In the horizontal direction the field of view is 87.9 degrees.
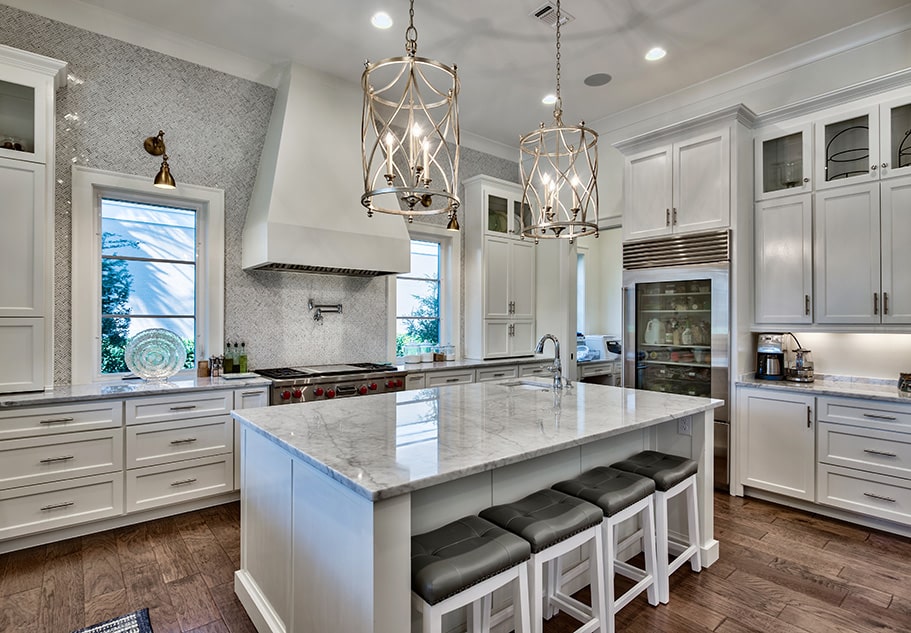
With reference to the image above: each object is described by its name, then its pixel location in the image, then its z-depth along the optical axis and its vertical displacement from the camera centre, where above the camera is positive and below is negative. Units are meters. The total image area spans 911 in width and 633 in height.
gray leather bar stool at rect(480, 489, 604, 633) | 1.65 -0.76
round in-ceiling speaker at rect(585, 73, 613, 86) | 4.09 +2.10
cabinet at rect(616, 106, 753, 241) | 3.69 +1.20
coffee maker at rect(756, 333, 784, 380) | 3.71 -0.31
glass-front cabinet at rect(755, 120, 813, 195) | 3.51 +1.21
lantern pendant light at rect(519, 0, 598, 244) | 2.41 +0.68
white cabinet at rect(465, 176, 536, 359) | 5.17 +0.50
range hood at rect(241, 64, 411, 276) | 3.57 +0.98
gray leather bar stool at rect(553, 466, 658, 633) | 1.95 -0.82
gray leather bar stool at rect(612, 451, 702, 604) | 2.24 -0.85
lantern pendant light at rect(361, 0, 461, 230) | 1.83 +0.70
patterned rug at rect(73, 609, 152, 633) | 2.04 -1.35
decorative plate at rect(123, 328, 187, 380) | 3.33 -0.25
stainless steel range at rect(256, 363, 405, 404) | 3.51 -0.50
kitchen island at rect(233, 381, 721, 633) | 1.36 -0.59
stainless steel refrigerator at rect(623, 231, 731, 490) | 3.72 -0.01
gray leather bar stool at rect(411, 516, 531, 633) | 1.37 -0.76
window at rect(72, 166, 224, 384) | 3.26 +0.39
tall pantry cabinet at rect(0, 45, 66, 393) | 2.77 +0.62
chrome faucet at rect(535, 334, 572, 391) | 2.84 -0.34
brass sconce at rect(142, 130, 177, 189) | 3.24 +1.13
